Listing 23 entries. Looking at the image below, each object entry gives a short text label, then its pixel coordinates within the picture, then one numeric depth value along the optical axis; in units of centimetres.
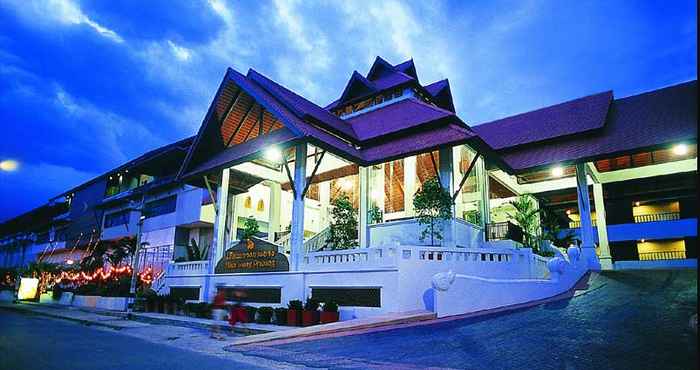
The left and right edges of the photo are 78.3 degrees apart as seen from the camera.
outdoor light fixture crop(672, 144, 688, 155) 2072
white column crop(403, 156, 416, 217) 2031
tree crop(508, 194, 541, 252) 1956
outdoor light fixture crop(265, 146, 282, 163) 1620
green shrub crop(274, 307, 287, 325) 1282
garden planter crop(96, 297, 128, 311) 2070
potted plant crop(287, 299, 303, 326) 1247
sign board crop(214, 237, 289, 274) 1509
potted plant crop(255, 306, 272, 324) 1334
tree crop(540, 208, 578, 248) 2106
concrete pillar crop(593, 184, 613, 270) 2194
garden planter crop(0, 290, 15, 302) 3224
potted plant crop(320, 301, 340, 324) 1210
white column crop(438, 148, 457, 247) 1590
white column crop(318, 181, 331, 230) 2455
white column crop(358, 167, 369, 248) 1772
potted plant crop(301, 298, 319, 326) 1228
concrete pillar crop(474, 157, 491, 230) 1861
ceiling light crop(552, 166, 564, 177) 2367
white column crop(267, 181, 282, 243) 2153
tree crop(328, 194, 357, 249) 1741
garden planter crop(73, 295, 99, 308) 2306
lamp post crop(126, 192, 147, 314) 1680
